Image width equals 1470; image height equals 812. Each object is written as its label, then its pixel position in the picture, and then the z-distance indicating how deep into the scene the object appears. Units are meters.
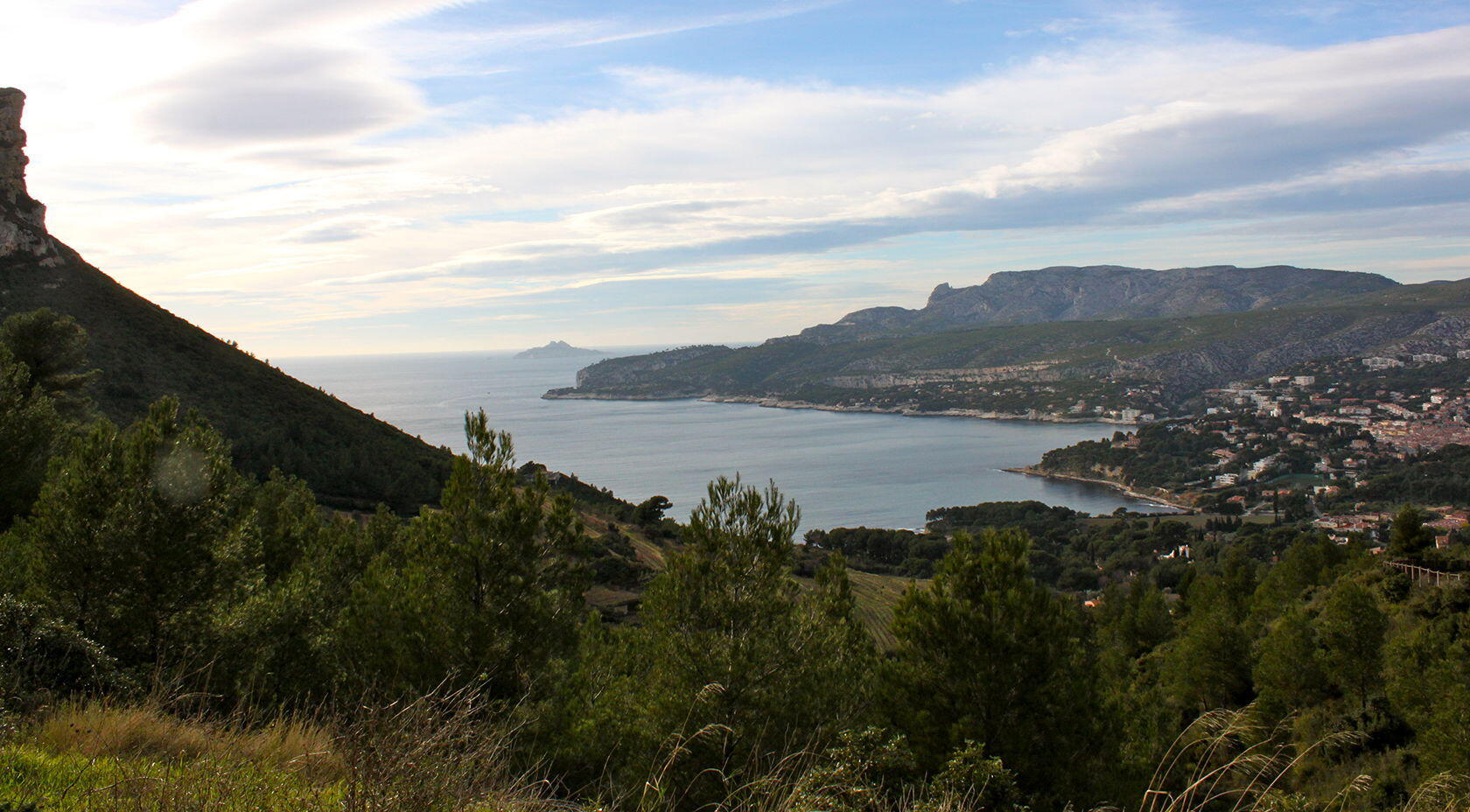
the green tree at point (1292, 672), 16.64
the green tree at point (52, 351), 20.09
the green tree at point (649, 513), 40.81
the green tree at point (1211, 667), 18.97
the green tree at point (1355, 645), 15.88
